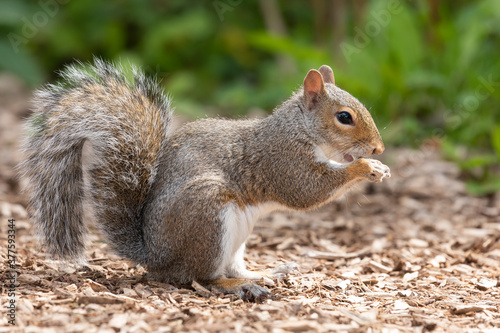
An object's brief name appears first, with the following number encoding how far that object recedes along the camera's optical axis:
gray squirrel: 7.03
